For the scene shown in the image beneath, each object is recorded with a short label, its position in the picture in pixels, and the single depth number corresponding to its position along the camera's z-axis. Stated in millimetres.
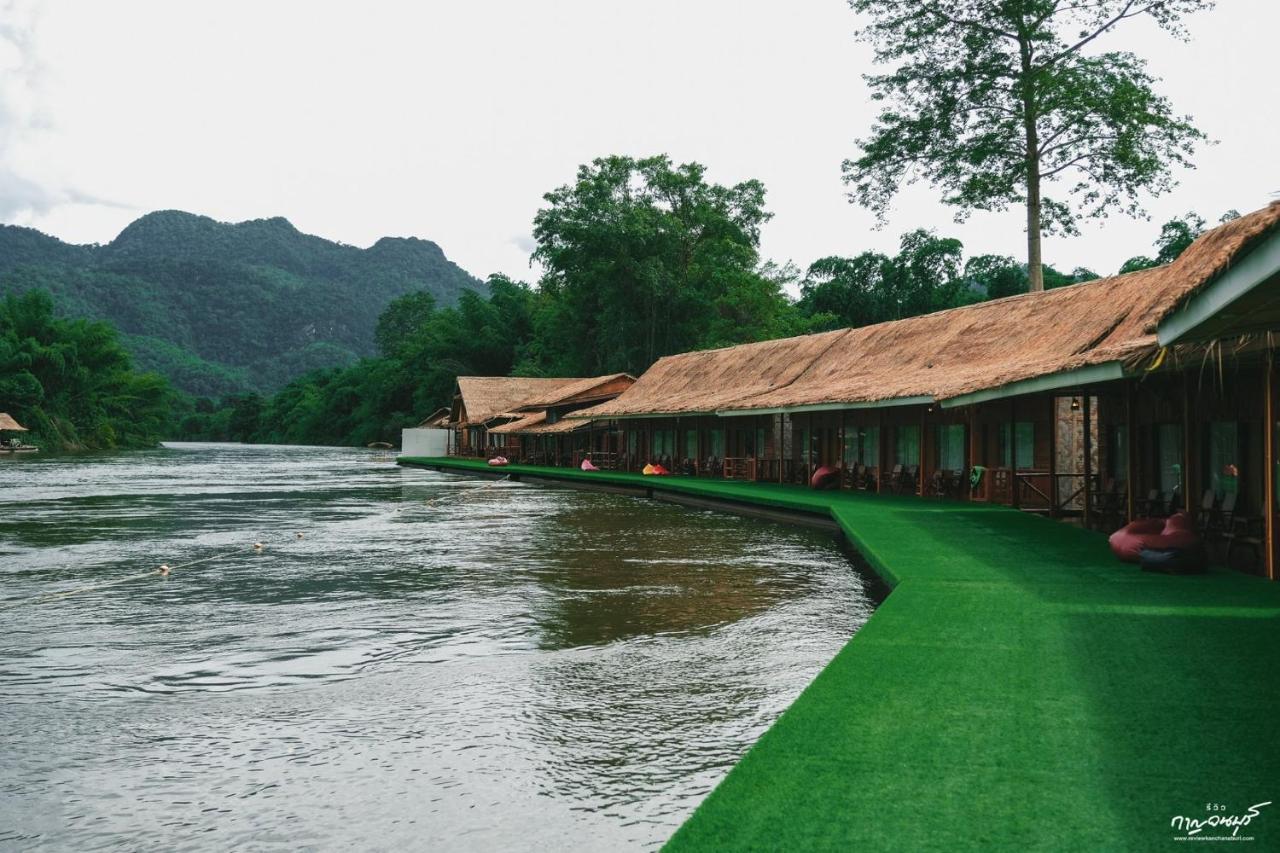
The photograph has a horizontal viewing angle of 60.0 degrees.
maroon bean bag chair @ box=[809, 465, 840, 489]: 24984
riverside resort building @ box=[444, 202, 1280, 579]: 9602
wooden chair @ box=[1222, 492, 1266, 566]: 10312
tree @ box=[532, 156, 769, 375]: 60031
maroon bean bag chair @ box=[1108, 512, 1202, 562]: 10117
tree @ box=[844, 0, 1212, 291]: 31344
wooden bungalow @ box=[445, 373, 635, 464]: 46219
